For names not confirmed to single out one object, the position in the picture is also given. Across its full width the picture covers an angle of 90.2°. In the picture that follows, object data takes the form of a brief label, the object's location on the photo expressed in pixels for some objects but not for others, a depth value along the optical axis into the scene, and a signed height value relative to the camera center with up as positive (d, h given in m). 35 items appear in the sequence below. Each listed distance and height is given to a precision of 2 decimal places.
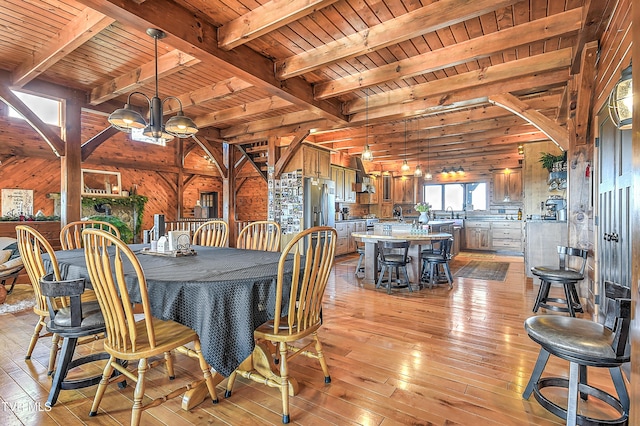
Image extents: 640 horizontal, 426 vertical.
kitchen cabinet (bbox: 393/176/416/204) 10.18 +0.72
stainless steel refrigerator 6.49 +0.22
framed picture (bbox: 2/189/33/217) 6.89 +0.23
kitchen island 4.43 -0.48
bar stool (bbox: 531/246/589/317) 3.02 -0.67
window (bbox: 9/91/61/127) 7.30 +2.43
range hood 8.98 +1.01
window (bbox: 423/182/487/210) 9.32 +0.51
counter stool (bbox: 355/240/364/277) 5.18 -0.96
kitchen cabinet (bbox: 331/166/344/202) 7.95 +0.84
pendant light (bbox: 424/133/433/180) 7.49 +1.64
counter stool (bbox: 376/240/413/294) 4.20 -0.65
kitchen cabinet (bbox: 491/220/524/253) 8.02 -0.60
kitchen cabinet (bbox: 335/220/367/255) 7.47 -0.55
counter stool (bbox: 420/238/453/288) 4.58 -0.70
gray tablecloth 1.53 -0.46
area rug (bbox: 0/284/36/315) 3.54 -1.07
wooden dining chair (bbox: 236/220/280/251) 3.03 -0.29
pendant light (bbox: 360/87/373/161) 4.76 +1.45
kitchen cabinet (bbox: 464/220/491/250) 8.38 -0.60
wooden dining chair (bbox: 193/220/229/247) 3.45 -0.27
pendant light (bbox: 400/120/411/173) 6.29 +1.65
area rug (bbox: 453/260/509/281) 5.28 -1.05
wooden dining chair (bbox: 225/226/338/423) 1.65 -0.53
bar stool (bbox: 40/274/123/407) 1.66 -0.63
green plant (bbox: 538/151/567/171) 5.02 +0.84
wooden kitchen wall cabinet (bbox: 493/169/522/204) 8.53 +0.70
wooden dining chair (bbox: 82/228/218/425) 1.46 -0.56
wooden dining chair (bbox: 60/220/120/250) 2.95 -0.23
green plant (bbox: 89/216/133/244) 6.97 -0.33
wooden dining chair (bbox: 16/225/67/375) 1.89 -0.33
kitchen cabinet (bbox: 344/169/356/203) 8.59 +0.75
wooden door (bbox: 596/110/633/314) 2.06 +0.06
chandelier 2.56 +0.76
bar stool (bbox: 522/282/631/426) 1.40 -0.62
